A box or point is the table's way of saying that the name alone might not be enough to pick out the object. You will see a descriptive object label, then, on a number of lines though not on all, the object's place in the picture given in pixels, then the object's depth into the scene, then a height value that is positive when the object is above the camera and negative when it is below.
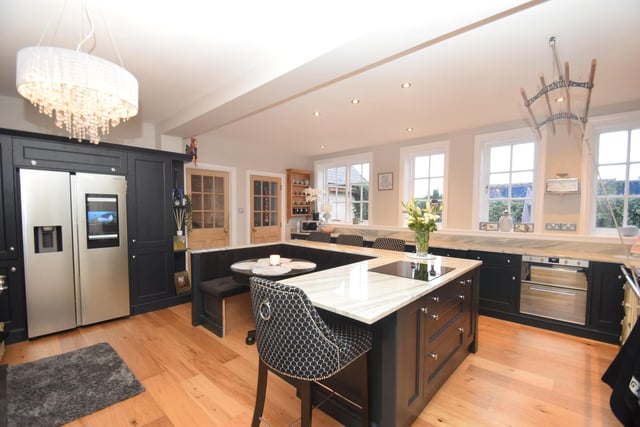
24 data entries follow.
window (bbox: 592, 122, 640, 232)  3.23 +0.36
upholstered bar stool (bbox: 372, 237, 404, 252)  3.58 -0.54
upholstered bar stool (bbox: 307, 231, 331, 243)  4.42 -0.54
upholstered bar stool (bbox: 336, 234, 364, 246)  4.04 -0.54
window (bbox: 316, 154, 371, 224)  5.76 +0.35
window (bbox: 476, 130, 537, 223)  3.86 +0.41
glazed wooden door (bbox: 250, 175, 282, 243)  5.58 -0.12
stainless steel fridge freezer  2.82 -0.52
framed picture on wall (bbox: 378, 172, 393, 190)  5.16 +0.42
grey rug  1.83 -1.39
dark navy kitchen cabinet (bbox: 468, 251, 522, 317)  3.33 -0.95
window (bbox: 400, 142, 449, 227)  4.62 +0.55
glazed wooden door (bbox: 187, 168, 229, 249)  4.71 -0.10
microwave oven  6.00 -0.48
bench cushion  2.89 -0.91
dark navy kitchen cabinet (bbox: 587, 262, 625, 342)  2.77 -0.95
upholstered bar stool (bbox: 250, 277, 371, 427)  1.26 -0.65
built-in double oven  2.95 -0.92
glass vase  2.61 -0.37
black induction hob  1.99 -0.52
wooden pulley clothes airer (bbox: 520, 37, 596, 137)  1.81 +0.81
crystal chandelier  1.49 +0.65
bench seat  2.91 -1.02
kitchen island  1.47 -0.74
